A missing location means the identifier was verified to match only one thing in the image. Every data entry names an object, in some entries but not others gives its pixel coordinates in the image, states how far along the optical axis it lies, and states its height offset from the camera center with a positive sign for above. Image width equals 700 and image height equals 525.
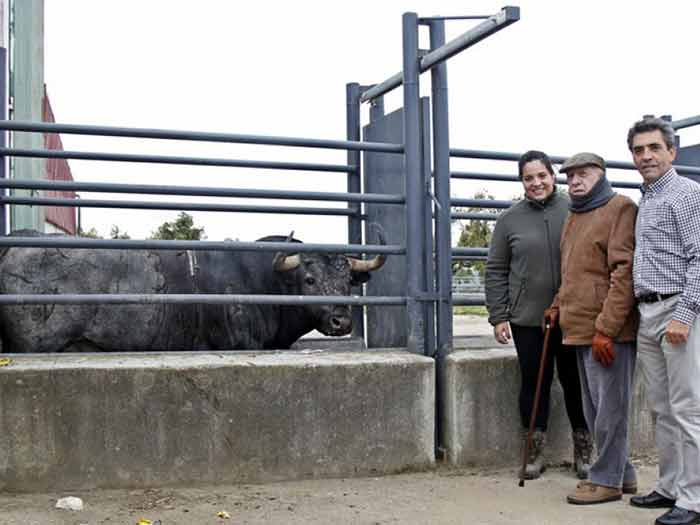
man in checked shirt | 4.29 -0.19
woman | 5.25 -0.09
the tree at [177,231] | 19.12 +1.37
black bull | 6.62 -0.10
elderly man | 4.65 -0.19
